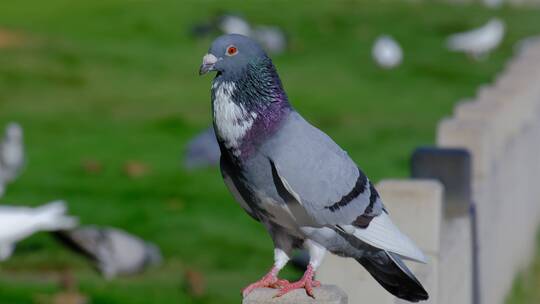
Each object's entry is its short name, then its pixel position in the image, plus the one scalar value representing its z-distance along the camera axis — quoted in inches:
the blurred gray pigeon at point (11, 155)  511.5
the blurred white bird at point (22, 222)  347.6
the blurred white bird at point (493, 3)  1157.7
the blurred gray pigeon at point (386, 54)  863.7
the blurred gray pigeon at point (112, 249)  384.2
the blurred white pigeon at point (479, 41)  905.5
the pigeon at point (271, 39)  890.7
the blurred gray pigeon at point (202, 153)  543.2
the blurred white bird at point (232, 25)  902.4
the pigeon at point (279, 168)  173.9
